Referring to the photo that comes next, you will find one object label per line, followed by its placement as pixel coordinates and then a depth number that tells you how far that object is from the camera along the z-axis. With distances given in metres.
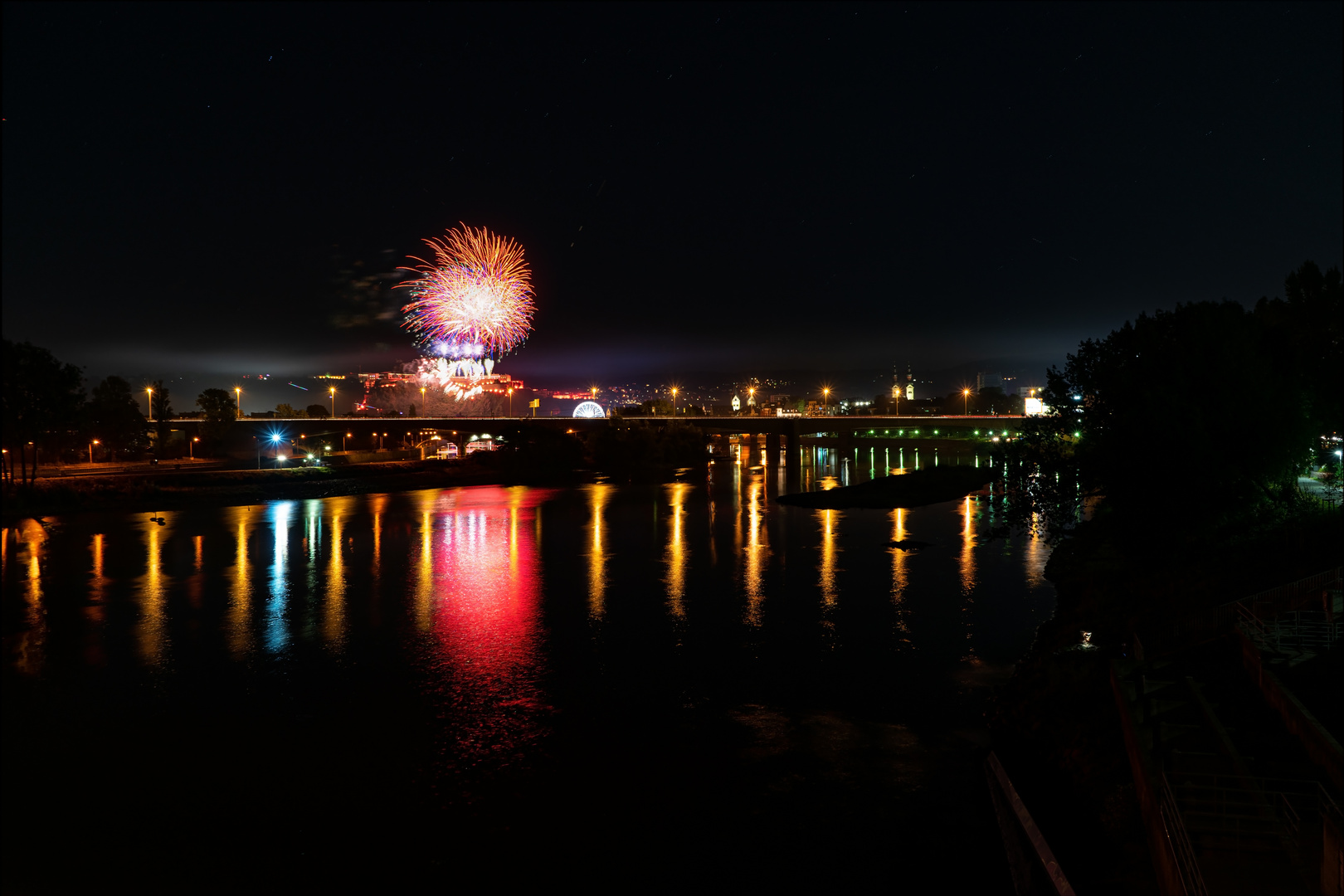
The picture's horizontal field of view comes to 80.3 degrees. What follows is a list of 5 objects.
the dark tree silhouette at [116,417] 82.12
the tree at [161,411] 91.50
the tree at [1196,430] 22.88
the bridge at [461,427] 91.31
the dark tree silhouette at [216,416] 93.75
